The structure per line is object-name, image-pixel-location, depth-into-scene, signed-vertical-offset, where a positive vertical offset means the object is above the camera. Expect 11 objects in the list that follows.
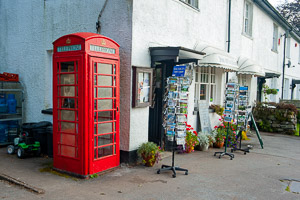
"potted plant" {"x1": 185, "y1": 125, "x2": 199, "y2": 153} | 8.30 -1.61
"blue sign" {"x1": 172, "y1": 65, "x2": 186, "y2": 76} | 5.90 +0.41
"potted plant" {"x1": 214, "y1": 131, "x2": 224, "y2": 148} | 9.54 -1.80
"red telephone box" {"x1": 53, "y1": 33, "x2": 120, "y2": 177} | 5.51 -0.35
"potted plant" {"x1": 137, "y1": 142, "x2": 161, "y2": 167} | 6.61 -1.61
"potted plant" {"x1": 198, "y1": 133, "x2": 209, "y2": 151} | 8.84 -1.74
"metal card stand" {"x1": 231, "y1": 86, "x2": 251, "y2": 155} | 8.71 -0.43
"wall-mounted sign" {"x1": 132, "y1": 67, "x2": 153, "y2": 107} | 6.57 +0.05
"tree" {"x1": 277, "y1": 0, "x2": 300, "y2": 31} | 33.00 +9.84
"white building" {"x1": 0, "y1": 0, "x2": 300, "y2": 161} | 6.64 +1.51
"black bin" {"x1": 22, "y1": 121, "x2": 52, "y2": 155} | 7.36 -1.26
